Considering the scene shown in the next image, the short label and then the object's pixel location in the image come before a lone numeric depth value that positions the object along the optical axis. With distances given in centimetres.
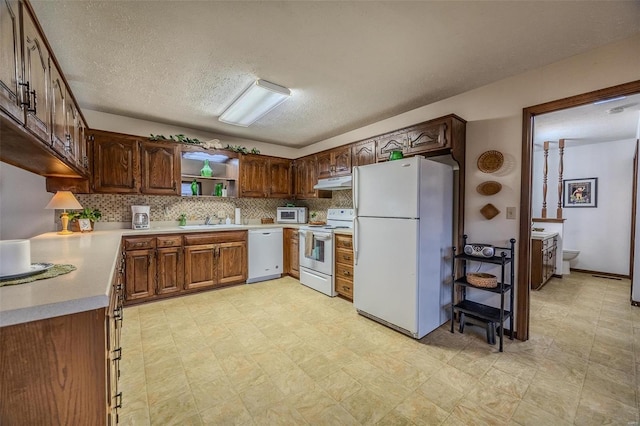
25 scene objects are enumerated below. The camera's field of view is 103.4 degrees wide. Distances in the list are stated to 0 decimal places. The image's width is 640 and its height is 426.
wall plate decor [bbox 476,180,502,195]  250
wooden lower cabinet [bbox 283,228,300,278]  423
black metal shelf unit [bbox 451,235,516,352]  227
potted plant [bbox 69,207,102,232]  304
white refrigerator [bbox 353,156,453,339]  238
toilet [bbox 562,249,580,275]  454
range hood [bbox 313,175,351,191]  374
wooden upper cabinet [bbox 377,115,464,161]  258
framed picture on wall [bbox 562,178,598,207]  467
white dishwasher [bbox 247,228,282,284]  405
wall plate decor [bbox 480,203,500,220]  252
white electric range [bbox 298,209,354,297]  357
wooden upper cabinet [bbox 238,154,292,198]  432
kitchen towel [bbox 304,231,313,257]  382
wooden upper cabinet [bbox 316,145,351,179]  383
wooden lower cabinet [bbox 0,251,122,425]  75
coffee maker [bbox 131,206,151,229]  346
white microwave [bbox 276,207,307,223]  485
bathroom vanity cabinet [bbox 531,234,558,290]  373
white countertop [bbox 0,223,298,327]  76
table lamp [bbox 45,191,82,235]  262
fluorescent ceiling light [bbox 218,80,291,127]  252
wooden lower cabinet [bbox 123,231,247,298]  315
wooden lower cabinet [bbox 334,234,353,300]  334
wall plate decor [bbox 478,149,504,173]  250
